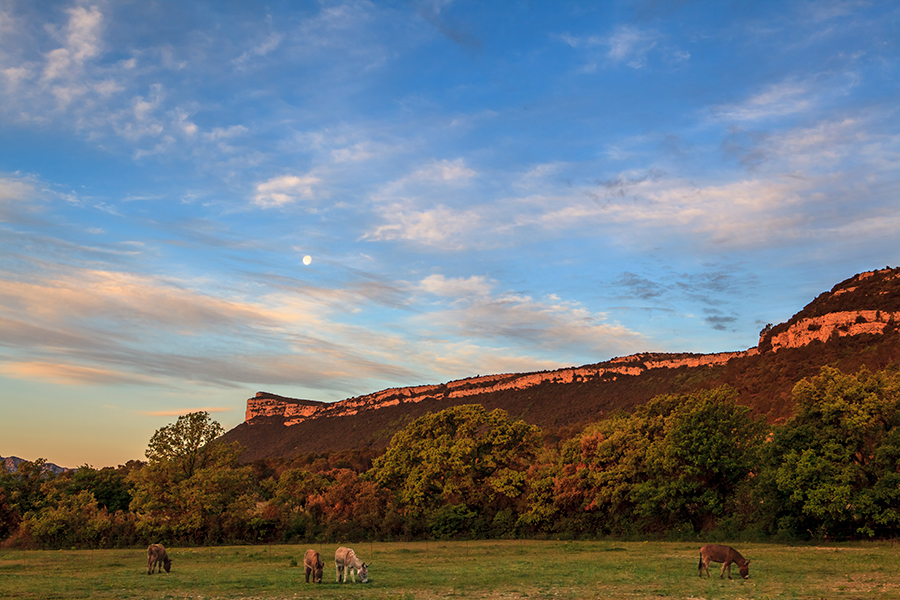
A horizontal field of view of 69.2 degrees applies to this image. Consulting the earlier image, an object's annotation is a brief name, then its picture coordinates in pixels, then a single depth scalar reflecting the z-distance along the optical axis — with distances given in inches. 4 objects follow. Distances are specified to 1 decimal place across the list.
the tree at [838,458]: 1530.5
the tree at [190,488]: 1995.6
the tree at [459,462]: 2281.0
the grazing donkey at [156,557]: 1104.2
